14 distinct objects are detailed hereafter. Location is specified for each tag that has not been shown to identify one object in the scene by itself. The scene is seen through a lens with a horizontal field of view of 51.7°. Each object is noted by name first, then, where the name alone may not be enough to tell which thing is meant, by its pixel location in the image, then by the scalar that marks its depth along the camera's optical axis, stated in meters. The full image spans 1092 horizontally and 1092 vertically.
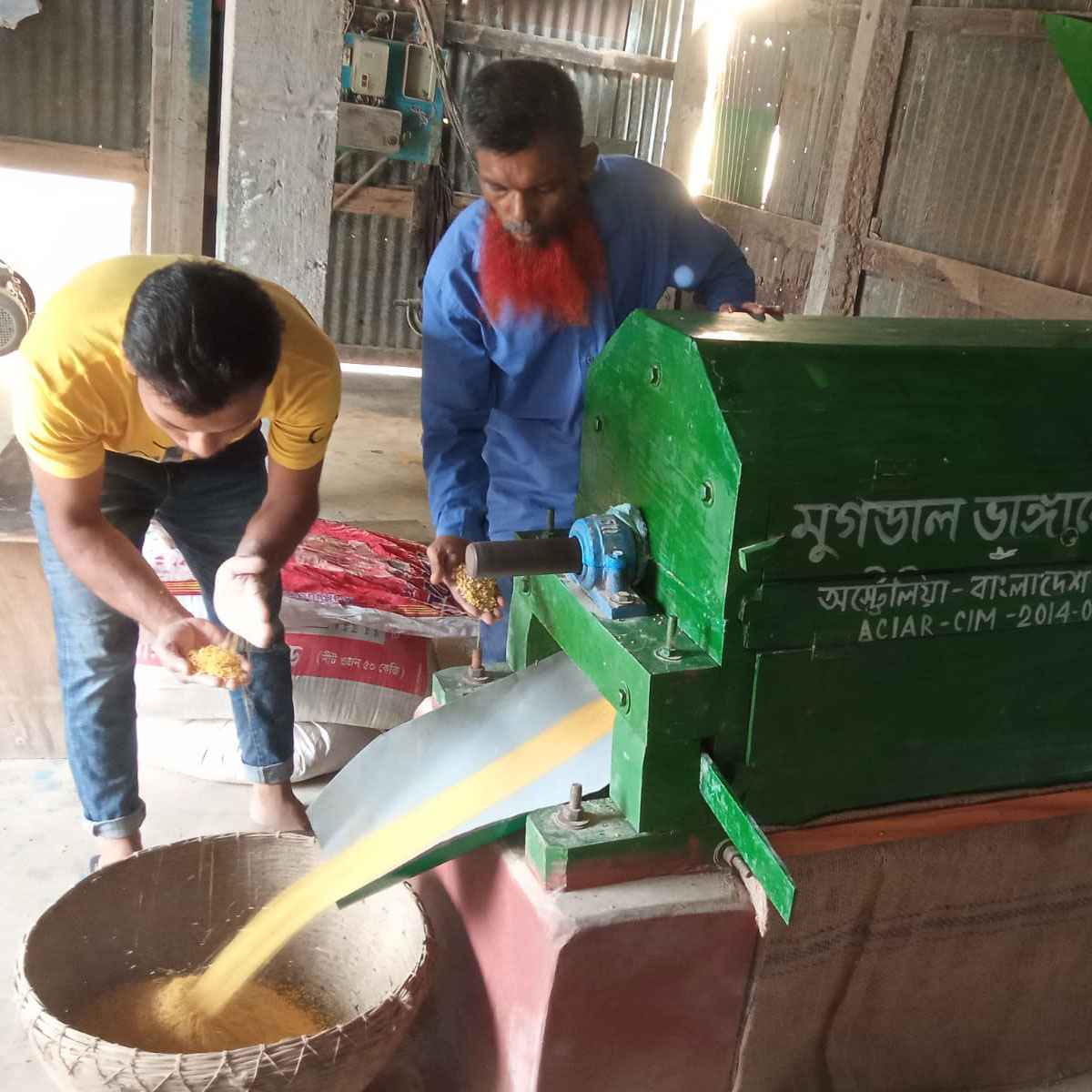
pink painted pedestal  1.38
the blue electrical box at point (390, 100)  5.65
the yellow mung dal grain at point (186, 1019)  1.65
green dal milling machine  1.31
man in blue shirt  2.16
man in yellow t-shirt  1.57
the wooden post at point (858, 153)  4.21
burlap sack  1.54
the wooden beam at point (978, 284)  3.23
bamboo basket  1.45
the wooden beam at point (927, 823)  1.48
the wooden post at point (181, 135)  4.55
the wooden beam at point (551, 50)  6.22
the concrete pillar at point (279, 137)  2.60
